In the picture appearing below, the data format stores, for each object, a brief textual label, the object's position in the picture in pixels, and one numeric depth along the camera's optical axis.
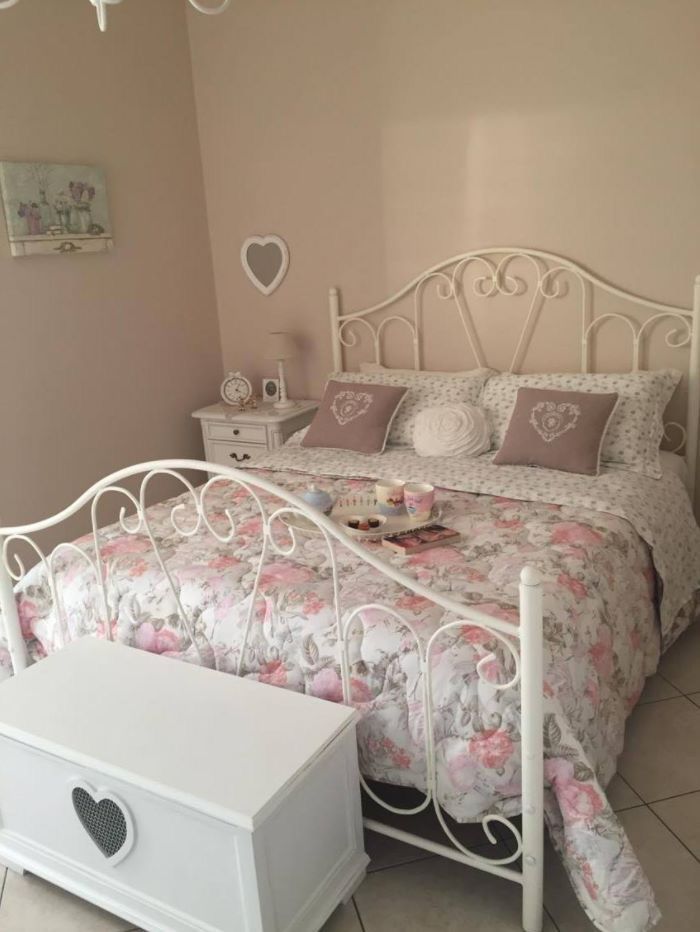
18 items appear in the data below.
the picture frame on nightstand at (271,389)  4.06
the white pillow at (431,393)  3.30
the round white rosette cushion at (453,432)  3.06
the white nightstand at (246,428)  3.80
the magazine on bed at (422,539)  2.24
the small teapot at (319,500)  2.54
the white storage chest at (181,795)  1.60
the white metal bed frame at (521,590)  1.60
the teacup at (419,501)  2.40
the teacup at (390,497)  2.46
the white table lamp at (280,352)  3.88
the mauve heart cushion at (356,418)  3.23
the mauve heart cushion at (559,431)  2.81
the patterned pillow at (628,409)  2.89
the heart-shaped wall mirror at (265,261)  3.97
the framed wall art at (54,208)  3.22
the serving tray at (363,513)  2.32
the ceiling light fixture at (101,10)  1.65
